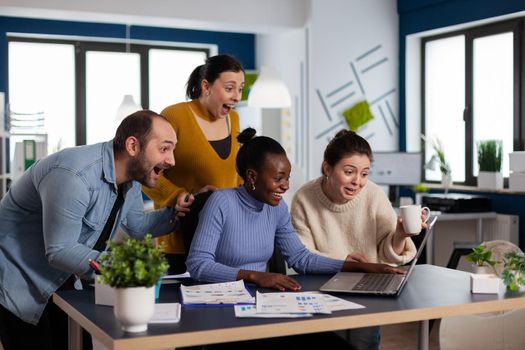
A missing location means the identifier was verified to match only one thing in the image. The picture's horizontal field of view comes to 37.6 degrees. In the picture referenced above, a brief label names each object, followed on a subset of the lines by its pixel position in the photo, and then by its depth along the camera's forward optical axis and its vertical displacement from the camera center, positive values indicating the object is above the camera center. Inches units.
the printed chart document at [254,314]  78.0 -15.6
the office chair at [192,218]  108.2 -8.0
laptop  90.0 -14.9
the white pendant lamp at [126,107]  259.4 +18.4
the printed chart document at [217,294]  84.5 -15.1
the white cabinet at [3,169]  249.3 -2.5
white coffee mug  101.7 -7.5
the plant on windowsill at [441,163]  247.3 -0.6
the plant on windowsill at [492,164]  235.0 -0.9
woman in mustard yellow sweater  122.0 +4.2
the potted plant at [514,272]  94.1 -13.7
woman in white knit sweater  115.6 -8.2
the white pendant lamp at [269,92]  238.7 +21.5
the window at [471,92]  239.6 +22.9
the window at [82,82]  294.5 +31.3
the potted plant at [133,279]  70.7 -10.9
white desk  224.5 -16.7
